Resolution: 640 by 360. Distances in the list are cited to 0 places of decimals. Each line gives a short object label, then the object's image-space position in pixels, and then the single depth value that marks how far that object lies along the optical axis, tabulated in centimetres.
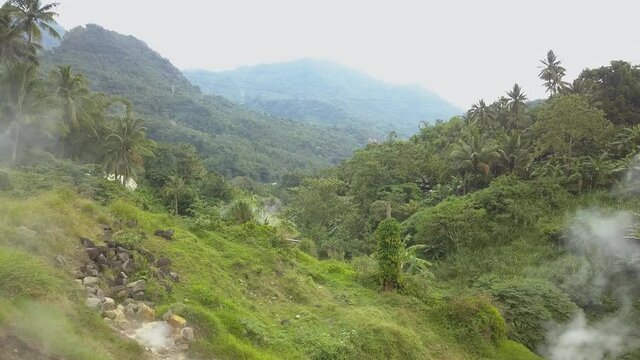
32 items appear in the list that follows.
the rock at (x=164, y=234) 1303
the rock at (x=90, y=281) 907
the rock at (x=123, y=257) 1027
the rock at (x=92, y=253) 1001
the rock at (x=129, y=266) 1002
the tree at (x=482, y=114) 5094
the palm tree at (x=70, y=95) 3562
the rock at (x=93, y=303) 838
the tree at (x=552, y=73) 4825
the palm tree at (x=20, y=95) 3269
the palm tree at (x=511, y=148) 3947
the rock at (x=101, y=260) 998
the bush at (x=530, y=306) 1916
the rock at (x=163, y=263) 1095
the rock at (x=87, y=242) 1033
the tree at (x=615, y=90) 3994
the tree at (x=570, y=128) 3284
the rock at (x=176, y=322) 895
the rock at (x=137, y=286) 955
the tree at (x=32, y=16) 3085
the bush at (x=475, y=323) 1639
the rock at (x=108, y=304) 867
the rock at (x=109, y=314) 848
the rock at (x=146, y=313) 900
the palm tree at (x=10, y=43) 3073
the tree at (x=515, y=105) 4588
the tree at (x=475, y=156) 3841
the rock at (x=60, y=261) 921
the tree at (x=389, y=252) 1805
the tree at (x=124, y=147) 3741
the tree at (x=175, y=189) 4193
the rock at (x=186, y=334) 875
